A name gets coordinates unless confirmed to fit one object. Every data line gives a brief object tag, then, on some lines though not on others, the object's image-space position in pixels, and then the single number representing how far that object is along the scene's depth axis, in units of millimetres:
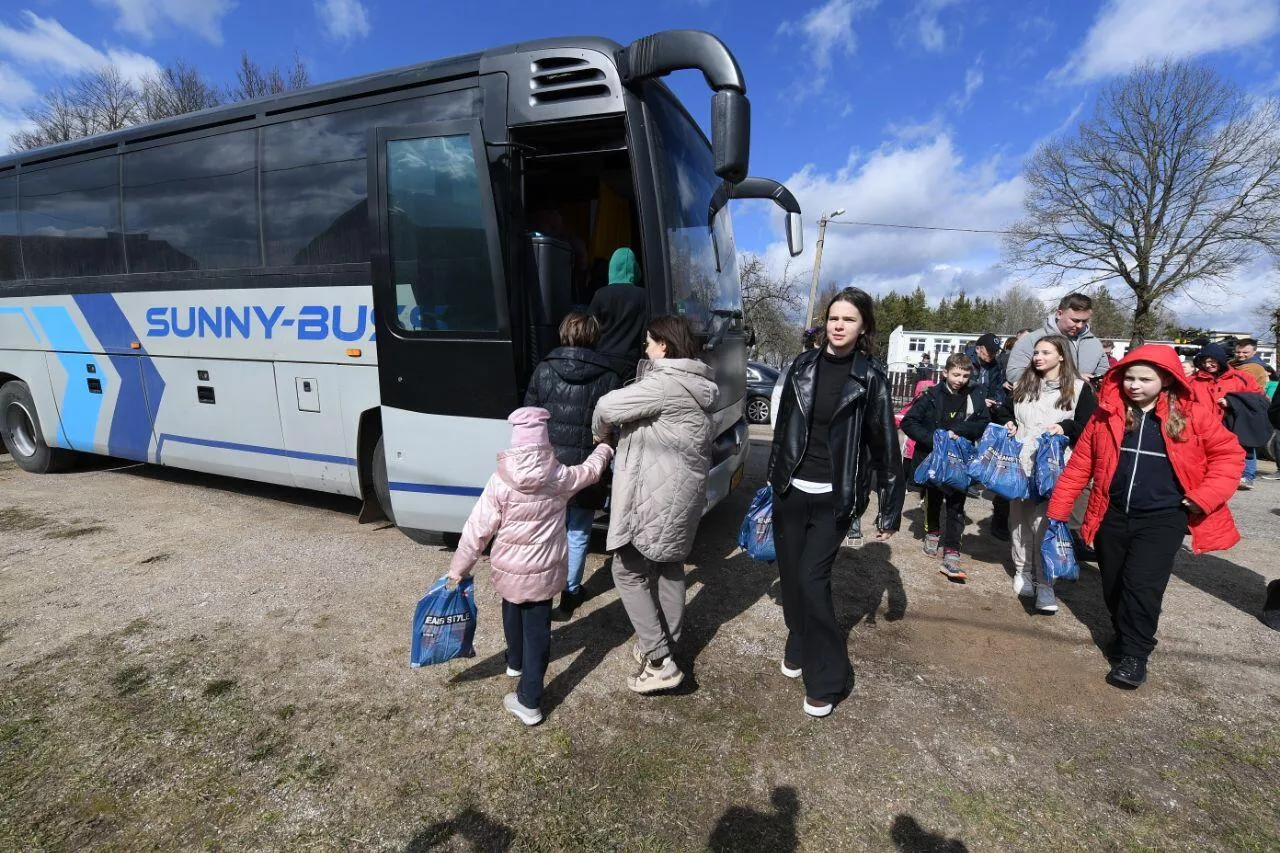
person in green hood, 3486
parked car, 12852
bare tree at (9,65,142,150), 24750
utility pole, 26266
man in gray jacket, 4484
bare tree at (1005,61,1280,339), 23641
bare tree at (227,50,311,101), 24688
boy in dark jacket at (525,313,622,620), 3240
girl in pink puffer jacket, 2543
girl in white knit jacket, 3889
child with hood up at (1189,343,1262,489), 5320
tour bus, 3695
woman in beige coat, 2738
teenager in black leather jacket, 2729
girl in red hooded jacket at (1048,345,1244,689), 2908
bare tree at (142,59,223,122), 24797
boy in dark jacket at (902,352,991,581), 4480
